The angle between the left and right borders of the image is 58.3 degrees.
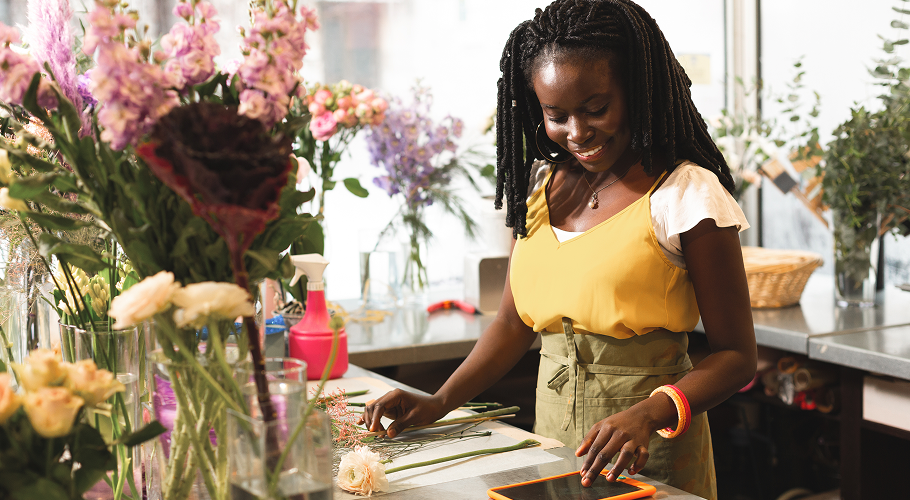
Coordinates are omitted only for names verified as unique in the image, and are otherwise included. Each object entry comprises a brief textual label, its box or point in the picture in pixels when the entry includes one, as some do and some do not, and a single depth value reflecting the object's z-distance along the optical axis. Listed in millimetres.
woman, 1172
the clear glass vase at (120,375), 794
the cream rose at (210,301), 566
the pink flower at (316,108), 2117
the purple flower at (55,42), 818
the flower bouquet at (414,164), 2480
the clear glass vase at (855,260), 2227
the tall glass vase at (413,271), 2508
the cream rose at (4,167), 688
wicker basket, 2252
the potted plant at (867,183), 2154
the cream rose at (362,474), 969
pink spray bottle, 1576
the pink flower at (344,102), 2211
